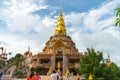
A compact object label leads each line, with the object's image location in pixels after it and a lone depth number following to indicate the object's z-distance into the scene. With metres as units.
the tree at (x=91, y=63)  9.88
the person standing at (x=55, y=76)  4.87
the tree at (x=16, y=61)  20.70
